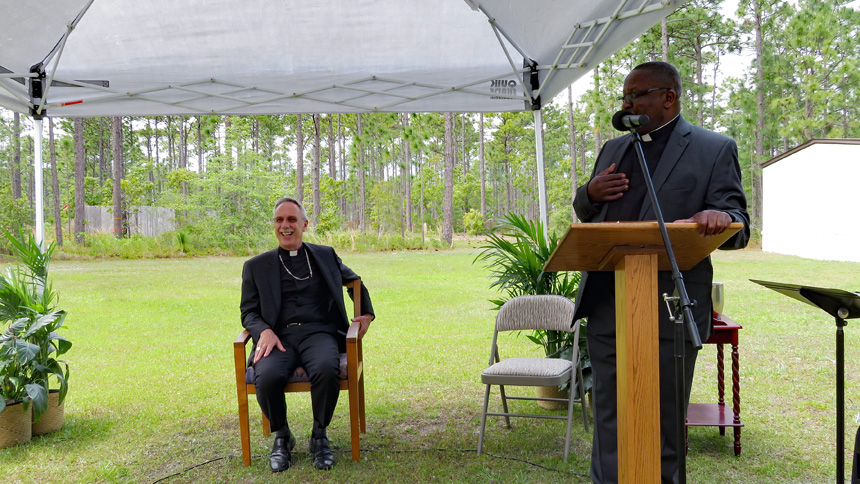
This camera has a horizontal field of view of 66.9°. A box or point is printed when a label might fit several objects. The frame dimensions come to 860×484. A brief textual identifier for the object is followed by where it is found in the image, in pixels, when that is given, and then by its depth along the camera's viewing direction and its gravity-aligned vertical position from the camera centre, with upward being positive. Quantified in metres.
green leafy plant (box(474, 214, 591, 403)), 5.12 -0.32
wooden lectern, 2.13 -0.40
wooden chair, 3.84 -0.90
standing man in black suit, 2.51 +0.11
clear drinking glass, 3.96 -0.45
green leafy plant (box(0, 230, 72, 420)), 4.09 -0.62
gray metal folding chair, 3.97 -0.88
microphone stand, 1.82 -0.31
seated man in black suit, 3.88 -0.57
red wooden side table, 3.85 -1.16
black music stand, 2.19 -0.29
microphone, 2.01 +0.33
